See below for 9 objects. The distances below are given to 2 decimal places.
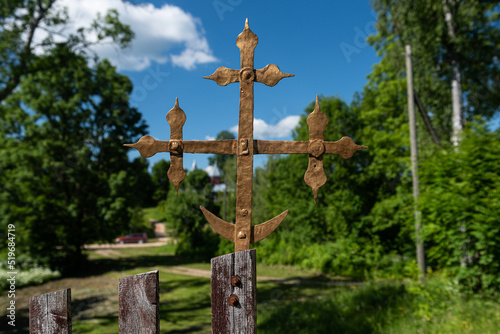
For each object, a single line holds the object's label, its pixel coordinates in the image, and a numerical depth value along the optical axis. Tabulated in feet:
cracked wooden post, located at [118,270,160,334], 4.36
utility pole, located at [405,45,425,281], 21.48
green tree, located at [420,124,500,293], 16.93
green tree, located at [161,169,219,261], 66.69
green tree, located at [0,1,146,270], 41.19
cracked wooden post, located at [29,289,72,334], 4.39
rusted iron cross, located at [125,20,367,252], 5.27
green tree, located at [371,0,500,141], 34.14
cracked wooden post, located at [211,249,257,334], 4.57
